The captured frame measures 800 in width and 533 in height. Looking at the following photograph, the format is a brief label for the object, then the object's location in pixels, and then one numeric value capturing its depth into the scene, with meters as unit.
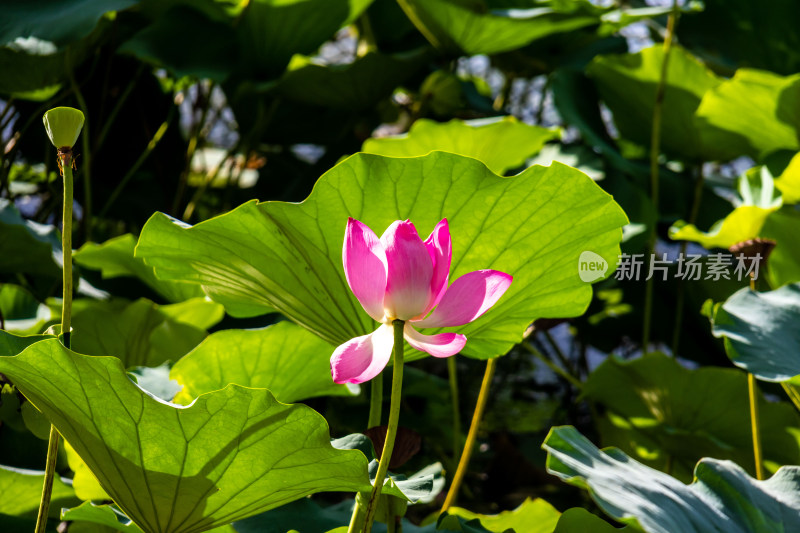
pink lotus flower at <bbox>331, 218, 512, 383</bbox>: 3.17
